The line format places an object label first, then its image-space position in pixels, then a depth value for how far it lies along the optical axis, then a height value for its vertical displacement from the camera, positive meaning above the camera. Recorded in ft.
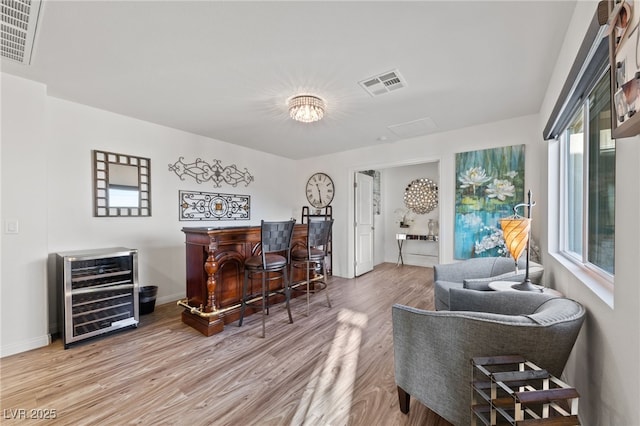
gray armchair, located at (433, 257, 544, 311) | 8.03 -2.10
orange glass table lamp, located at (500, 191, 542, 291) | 6.17 -0.61
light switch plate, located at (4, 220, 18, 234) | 7.40 -0.43
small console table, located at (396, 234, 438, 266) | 18.53 -2.00
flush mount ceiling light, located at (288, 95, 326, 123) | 8.57 +3.53
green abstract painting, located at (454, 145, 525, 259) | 10.68 +0.70
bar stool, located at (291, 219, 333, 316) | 10.41 -1.39
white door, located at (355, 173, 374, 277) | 16.58 -0.79
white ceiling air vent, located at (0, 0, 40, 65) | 5.07 +4.06
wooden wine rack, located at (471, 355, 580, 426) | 3.13 -2.42
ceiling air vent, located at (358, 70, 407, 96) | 7.49 +3.98
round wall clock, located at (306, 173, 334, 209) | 17.20 +1.51
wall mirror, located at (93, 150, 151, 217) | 9.90 +1.13
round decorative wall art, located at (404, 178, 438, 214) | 18.95 +1.22
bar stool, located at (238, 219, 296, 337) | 8.64 -1.67
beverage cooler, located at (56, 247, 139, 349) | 7.77 -2.60
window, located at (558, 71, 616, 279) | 4.43 +0.59
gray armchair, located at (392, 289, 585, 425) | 3.70 -2.06
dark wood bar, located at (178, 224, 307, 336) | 8.69 -2.26
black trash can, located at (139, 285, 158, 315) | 10.19 -3.51
